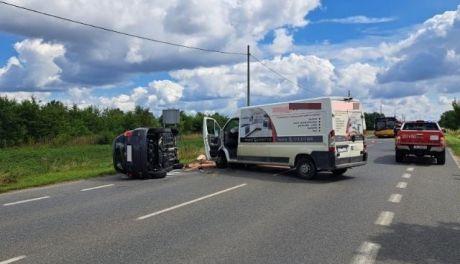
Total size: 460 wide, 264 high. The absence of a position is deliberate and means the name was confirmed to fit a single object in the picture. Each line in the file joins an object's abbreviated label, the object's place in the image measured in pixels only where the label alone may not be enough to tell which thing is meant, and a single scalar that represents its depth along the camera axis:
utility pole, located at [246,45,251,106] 33.14
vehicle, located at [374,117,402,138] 51.22
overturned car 15.00
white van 13.55
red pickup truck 18.98
